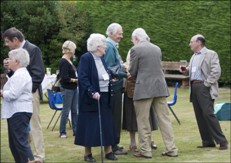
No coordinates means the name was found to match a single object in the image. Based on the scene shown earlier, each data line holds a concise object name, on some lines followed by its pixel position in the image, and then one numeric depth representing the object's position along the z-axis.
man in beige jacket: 10.38
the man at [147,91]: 9.67
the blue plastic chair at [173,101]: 13.42
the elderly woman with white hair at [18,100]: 7.89
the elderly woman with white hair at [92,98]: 9.28
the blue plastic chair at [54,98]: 13.27
